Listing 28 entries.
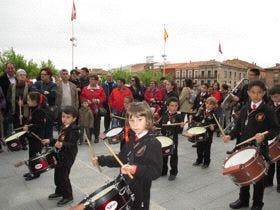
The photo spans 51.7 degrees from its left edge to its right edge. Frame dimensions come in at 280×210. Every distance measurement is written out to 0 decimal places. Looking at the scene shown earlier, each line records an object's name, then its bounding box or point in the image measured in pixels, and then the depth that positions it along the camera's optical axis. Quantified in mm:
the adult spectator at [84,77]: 9248
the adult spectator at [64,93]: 7914
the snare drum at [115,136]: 5699
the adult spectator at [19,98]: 7462
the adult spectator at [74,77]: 8830
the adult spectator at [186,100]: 10078
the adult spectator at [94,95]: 8438
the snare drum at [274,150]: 4250
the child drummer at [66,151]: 4188
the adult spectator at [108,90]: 9672
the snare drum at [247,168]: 3379
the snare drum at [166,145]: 4731
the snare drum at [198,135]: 5660
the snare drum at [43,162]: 4301
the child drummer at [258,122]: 3867
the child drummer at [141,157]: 2506
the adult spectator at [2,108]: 7484
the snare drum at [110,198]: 2416
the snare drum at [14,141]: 5236
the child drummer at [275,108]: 4844
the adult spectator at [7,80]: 7970
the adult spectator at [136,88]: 10055
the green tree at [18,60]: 33625
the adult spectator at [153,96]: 10256
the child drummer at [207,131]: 6051
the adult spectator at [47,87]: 7488
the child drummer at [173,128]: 5496
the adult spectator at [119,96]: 8359
